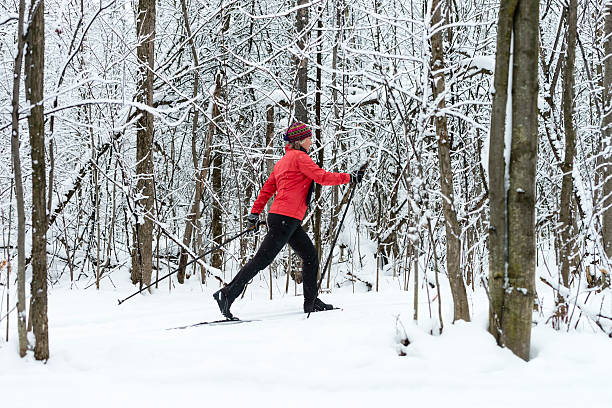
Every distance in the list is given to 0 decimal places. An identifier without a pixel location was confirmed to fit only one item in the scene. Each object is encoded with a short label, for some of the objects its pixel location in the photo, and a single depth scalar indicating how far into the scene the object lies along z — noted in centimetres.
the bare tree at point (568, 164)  706
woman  874
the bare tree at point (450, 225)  630
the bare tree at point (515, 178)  524
